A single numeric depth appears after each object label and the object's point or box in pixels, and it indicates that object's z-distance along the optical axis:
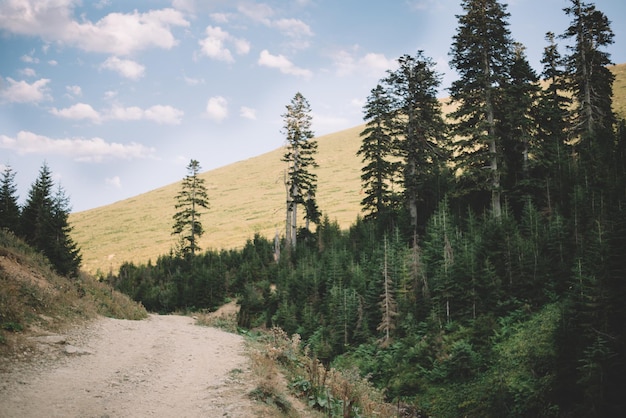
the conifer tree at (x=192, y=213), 40.41
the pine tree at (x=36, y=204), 24.59
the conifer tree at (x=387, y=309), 17.59
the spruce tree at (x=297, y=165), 36.84
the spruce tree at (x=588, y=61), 25.23
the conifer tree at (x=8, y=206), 24.62
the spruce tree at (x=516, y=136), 22.09
